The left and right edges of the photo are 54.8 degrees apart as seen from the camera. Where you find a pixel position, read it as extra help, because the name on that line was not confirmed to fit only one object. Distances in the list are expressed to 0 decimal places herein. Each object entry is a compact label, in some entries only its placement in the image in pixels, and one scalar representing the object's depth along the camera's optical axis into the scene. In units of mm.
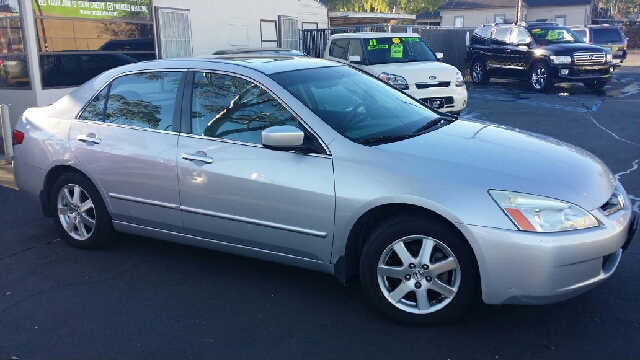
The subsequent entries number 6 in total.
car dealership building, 10688
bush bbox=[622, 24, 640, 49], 41750
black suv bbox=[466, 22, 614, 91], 16938
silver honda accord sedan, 3424
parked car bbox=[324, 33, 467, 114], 11242
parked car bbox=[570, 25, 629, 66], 23806
